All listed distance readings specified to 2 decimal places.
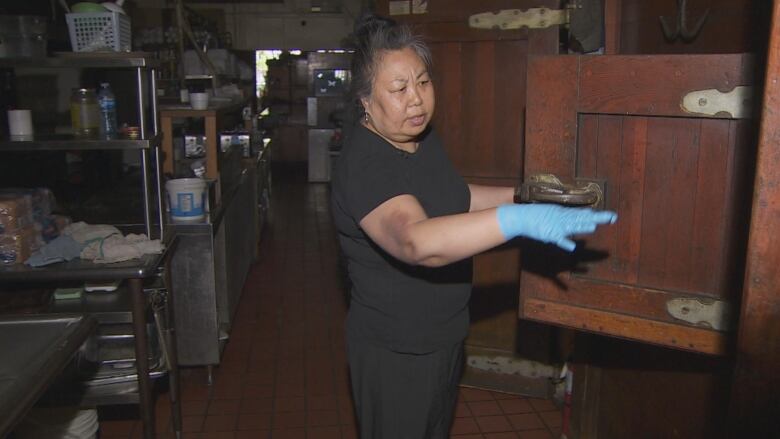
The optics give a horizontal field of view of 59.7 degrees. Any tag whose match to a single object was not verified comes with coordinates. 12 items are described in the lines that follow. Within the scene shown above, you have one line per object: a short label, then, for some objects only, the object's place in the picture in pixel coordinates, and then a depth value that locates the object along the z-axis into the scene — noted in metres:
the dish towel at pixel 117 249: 2.66
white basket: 2.82
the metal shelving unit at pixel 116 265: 2.57
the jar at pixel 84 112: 2.87
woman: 1.83
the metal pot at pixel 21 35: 2.89
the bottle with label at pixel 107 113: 2.92
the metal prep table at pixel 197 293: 3.38
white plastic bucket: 3.39
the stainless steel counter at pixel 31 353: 1.44
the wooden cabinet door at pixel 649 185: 1.52
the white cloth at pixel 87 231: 2.79
